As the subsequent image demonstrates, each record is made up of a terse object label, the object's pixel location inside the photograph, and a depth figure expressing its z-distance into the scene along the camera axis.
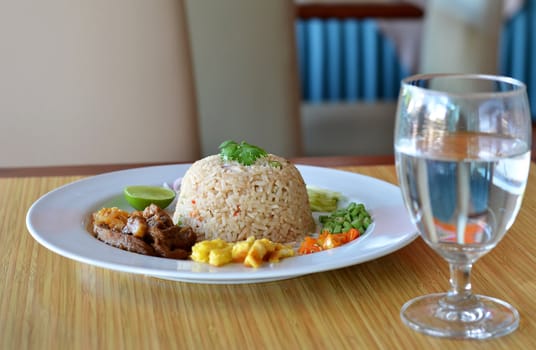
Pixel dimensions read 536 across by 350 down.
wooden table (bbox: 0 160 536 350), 0.67
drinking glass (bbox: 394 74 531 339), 0.63
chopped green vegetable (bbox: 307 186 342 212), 1.10
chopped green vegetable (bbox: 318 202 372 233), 0.95
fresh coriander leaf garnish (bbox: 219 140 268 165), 1.04
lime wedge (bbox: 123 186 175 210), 1.07
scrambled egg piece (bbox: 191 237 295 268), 0.79
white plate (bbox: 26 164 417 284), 0.75
